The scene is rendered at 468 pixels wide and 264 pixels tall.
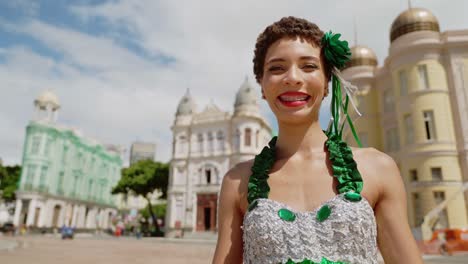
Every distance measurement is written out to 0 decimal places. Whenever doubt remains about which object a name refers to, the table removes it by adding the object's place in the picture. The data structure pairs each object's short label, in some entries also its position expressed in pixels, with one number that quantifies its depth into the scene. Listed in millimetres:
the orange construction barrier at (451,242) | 15445
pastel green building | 41812
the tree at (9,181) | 43531
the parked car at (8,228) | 36075
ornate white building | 36406
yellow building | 18797
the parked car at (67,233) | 31464
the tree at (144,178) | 39750
